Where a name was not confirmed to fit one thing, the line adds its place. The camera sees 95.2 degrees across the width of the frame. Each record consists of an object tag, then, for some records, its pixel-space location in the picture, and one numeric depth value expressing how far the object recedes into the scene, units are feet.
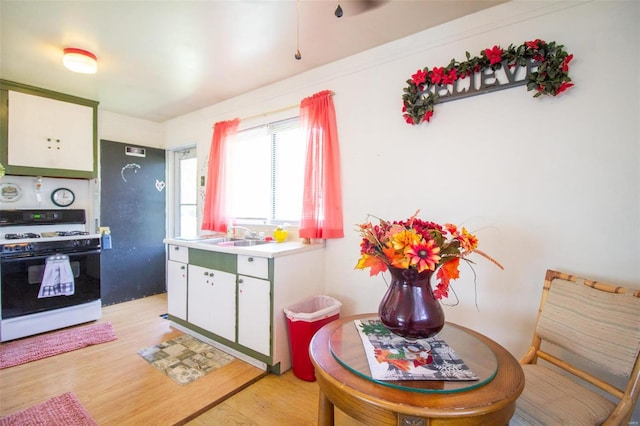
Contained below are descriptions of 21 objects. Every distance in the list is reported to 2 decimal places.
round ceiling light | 7.43
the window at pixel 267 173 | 9.45
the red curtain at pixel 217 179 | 10.76
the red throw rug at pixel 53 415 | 5.51
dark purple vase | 3.62
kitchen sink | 9.44
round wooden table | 2.70
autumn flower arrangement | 3.34
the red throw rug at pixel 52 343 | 7.82
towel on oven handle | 9.21
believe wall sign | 5.17
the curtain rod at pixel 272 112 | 9.19
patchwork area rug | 7.15
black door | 12.12
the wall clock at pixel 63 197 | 11.02
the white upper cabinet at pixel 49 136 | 9.57
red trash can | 6.81
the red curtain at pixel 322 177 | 8.03
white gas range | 8.78
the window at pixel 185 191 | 13.75
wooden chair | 3.66
